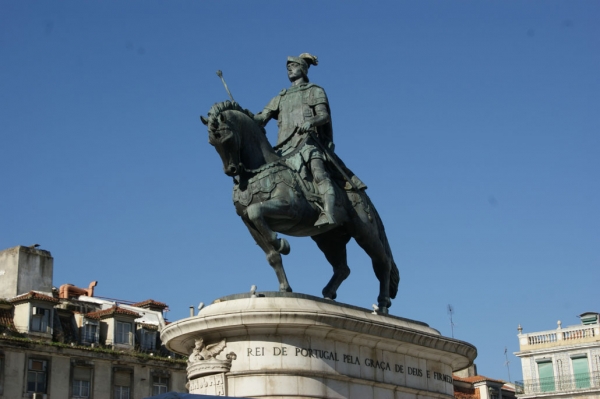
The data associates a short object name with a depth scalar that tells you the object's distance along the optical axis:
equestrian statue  19.41
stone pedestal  18.16
